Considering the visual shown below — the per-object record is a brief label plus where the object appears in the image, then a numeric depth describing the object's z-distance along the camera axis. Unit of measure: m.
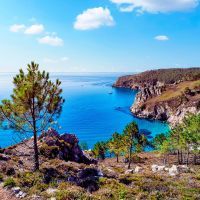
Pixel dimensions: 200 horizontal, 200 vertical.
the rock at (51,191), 23.18
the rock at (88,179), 25.39
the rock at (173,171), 35.47
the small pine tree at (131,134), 65.38
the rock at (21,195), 22.87
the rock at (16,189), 23.70
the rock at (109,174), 31.37
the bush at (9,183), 24.69
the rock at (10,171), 28.12
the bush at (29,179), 25.19
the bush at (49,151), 43.42
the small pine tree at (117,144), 78.96
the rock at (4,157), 34.22
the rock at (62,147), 44.50
